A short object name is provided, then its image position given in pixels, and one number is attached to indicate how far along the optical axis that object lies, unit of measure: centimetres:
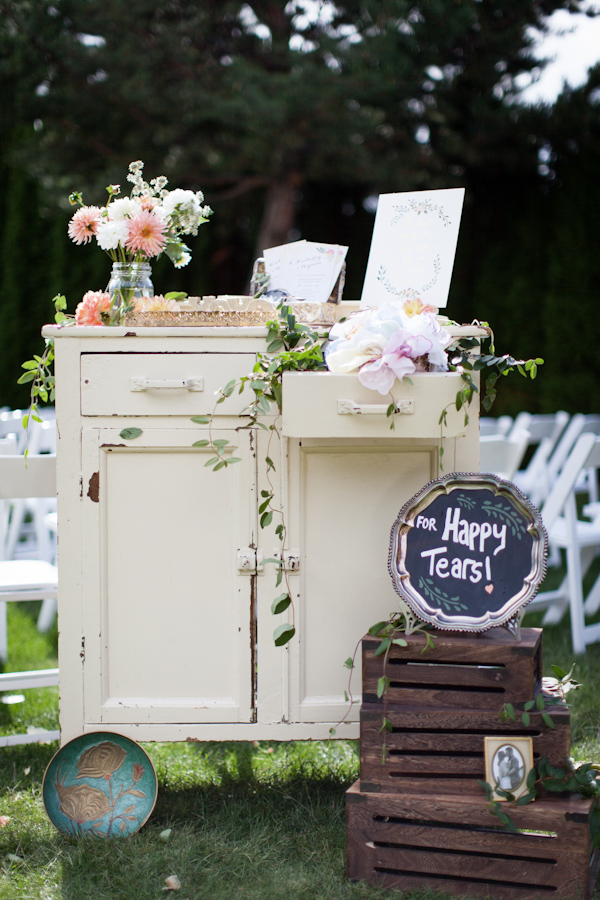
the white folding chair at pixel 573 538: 536
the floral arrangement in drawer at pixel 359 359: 412
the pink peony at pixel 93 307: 438
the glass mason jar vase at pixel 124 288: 439
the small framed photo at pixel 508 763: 413
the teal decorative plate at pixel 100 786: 434
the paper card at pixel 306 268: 452
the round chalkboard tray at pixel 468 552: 419
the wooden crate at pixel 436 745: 414
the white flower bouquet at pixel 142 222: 438
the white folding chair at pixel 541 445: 699
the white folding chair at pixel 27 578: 468
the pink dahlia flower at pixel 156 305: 436
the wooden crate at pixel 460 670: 414
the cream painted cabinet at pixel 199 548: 434
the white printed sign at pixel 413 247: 440
